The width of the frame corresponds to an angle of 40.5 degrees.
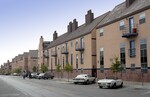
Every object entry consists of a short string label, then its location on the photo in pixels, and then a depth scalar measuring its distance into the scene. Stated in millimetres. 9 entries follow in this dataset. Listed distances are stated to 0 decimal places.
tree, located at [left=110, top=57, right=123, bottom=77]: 25291
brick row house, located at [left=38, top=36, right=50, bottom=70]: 59986
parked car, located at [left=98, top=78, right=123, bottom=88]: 21079
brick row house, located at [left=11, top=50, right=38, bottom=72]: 92510
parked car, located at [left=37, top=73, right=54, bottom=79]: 45910
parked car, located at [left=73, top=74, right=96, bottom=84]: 27718
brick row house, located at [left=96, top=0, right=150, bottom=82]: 24468
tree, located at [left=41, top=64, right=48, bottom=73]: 54985
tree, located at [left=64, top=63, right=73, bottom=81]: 38158
